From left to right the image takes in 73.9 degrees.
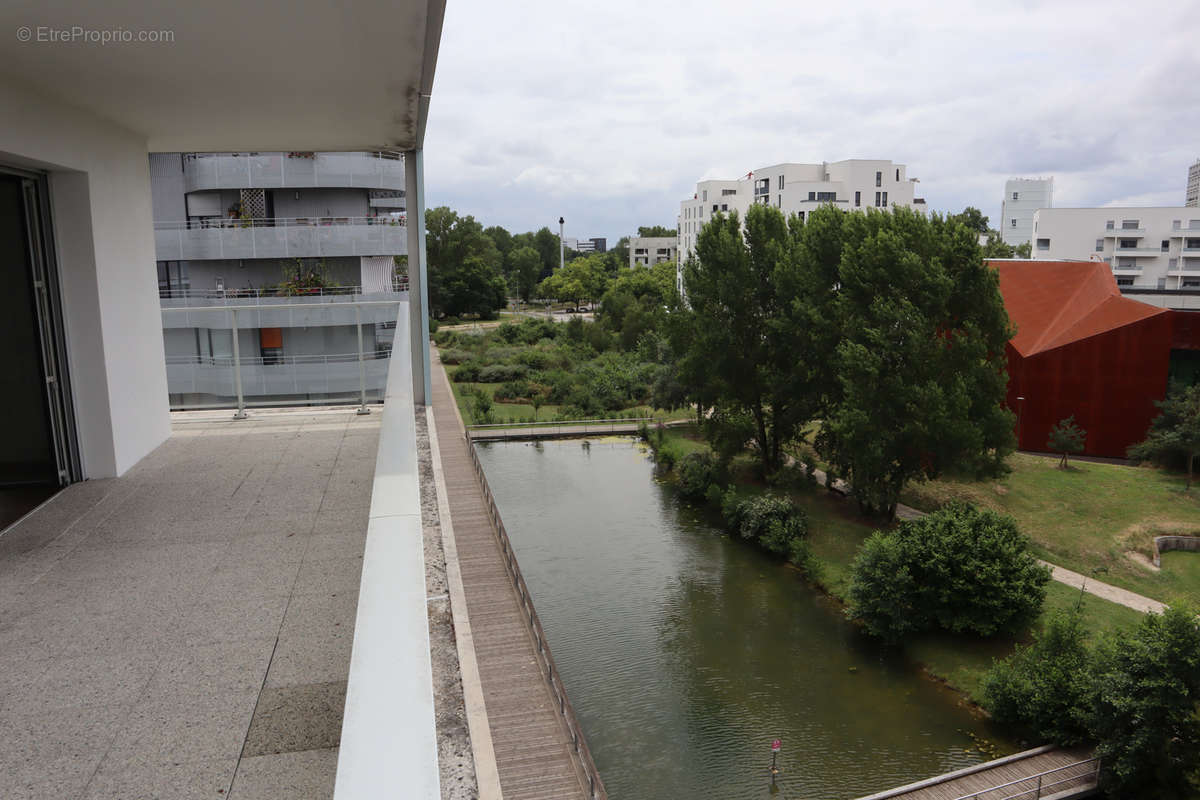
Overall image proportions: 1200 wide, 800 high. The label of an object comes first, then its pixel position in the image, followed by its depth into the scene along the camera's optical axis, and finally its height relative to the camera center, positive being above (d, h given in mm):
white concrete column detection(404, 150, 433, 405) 7324 -76
